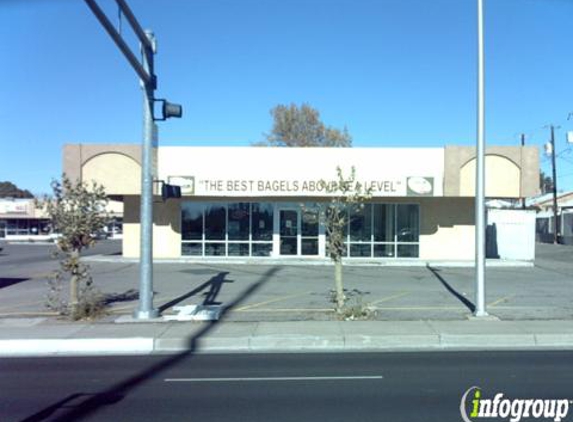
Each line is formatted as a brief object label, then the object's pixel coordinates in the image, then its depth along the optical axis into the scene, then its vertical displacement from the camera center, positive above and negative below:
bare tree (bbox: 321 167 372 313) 13.27 +0.02
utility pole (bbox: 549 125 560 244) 51.22 +3.57
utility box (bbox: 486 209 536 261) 30.39 -0.28
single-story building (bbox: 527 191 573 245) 51.44 +1.09
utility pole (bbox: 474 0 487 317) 13.02 +0.92
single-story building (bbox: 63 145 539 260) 26.19 +1.48
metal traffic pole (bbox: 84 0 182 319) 13.02 +1.33
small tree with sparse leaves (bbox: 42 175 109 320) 13.09 +0.02
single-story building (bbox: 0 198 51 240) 74.56 +0.60
